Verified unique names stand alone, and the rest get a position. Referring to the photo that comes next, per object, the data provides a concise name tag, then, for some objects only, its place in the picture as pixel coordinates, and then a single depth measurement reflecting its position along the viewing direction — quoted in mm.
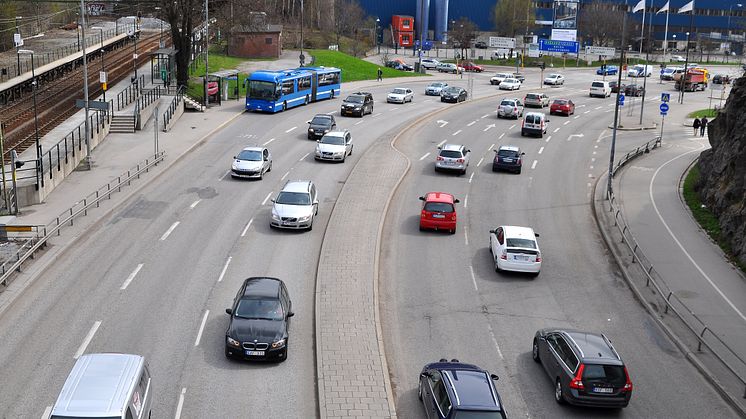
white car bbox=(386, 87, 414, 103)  67638
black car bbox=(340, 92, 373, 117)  58469
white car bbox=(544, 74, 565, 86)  89750
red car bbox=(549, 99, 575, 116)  66500
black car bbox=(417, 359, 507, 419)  16394
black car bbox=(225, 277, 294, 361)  20141
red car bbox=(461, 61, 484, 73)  105238
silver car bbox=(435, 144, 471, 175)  42656
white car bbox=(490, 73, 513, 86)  86688
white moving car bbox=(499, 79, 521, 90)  82188
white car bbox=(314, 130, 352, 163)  43375
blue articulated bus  56750
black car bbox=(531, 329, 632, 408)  18688
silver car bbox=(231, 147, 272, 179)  38750
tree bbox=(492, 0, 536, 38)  142500
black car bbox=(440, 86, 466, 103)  69688
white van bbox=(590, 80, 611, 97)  80812
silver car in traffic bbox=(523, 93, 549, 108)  69188
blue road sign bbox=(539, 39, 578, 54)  106188
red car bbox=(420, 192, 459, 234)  32844
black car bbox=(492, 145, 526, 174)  44000
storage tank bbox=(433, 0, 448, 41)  146875
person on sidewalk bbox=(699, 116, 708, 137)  60094
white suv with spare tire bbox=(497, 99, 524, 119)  62031
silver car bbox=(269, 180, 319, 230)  31281
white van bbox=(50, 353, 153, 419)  14500
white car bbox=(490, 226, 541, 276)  28359
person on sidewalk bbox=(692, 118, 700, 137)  60156
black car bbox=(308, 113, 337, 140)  48844
